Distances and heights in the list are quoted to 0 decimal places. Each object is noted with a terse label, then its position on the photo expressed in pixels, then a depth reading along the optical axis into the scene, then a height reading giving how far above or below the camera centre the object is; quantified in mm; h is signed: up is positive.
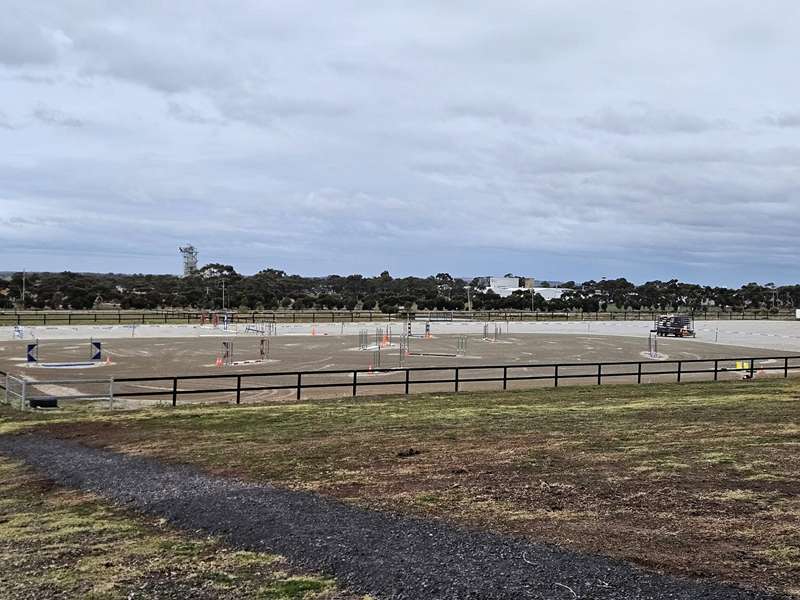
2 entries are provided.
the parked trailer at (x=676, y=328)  69812 -1537
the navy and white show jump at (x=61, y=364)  35375 -3799
